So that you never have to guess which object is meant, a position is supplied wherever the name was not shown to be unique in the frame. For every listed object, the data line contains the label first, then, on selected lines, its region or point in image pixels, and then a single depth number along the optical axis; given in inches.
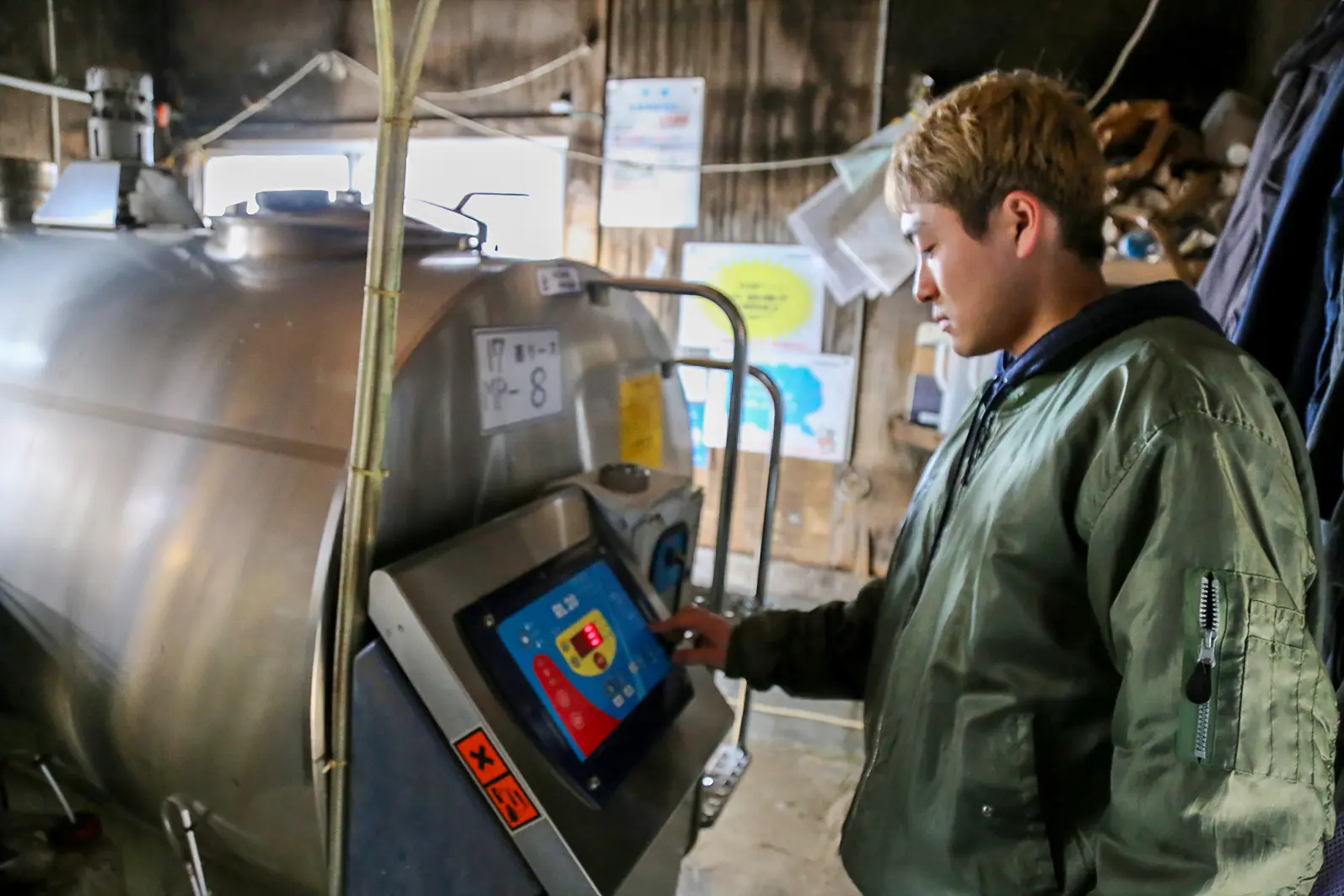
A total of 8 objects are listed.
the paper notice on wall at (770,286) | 93.9
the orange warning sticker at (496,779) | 34.7
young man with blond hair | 26.9
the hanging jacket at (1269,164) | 55.3
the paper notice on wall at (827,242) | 91.6
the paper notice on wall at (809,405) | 94.7
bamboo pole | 30.2
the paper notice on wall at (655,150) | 94.8
